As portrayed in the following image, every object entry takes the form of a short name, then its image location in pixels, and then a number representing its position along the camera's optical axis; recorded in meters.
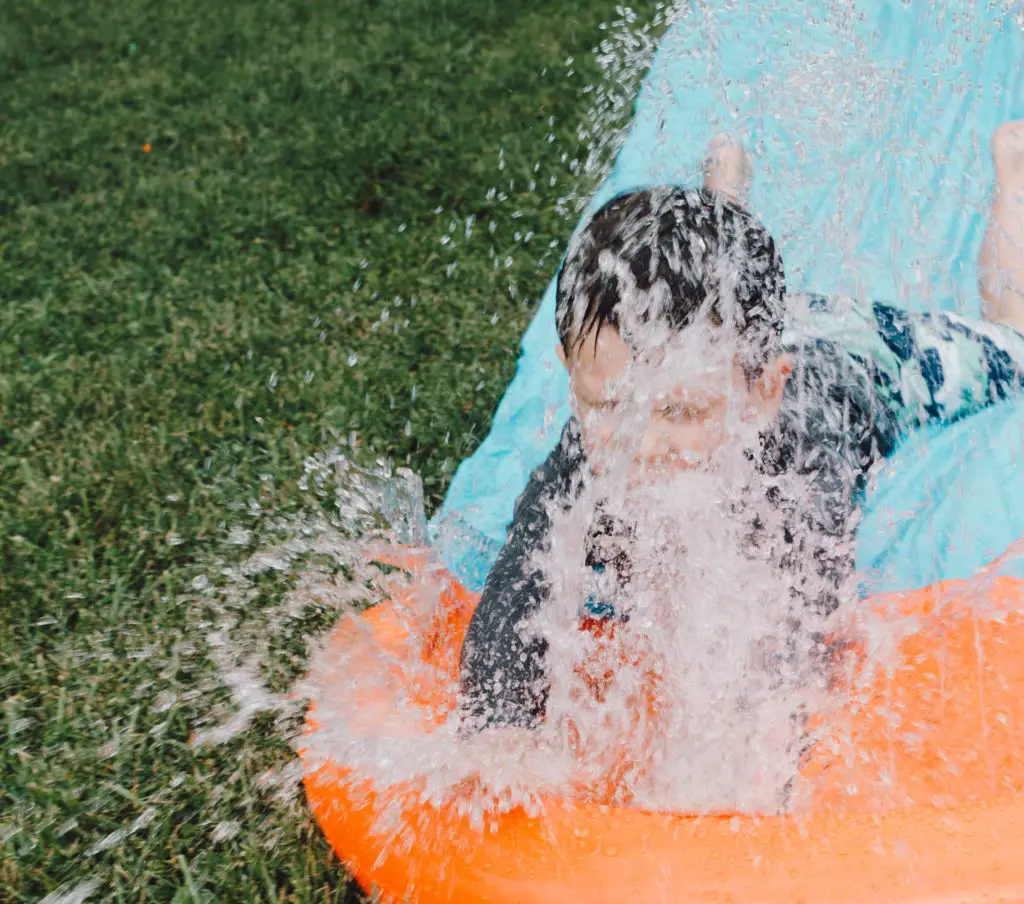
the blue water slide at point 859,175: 1.95
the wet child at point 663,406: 1.70
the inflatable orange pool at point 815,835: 1.58
